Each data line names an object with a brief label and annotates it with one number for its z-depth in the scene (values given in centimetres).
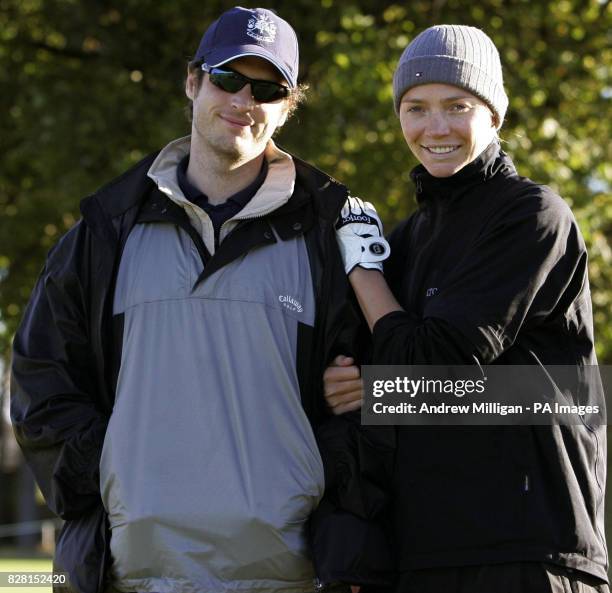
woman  653
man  690
